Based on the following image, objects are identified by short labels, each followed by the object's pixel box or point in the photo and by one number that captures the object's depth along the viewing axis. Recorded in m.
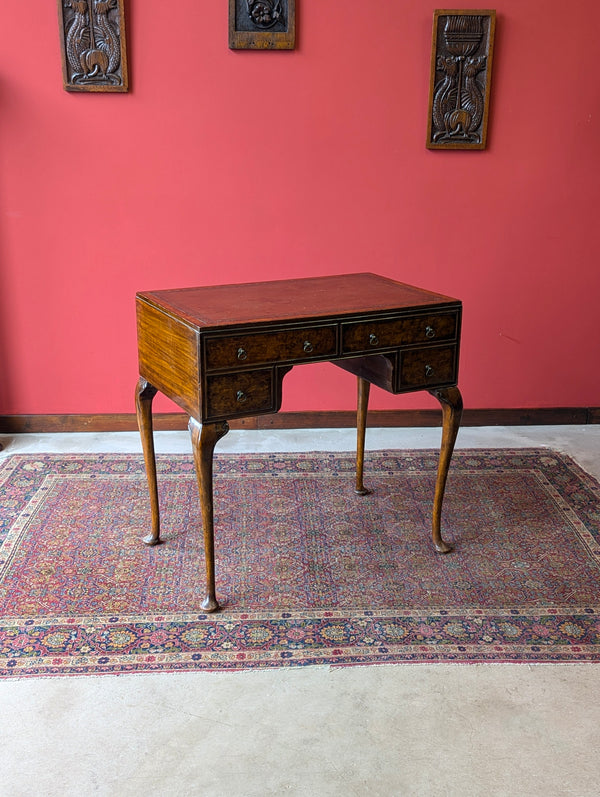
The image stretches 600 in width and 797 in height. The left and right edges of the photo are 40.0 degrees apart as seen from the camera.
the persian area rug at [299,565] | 2.42
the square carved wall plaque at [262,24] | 3.65
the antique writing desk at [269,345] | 2.38
